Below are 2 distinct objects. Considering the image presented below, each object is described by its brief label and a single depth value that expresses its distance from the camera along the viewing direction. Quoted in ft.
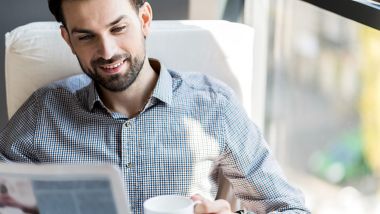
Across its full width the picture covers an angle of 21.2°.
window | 7.76
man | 6.50
